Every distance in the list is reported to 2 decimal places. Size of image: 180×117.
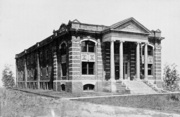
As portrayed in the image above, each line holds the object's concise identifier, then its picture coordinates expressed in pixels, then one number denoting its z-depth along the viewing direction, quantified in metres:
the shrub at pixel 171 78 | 45.88
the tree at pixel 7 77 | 66.88
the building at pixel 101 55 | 28.36
